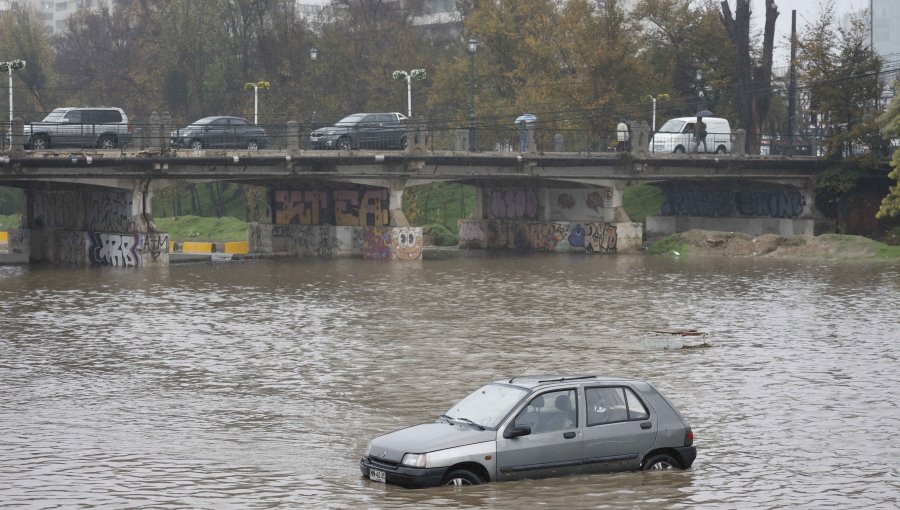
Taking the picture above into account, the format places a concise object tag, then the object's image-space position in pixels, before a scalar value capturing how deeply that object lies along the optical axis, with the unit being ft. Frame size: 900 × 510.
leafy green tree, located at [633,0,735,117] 304.09
